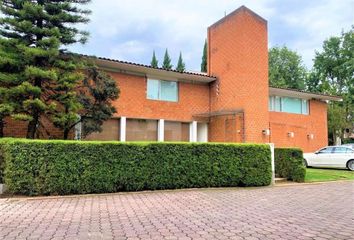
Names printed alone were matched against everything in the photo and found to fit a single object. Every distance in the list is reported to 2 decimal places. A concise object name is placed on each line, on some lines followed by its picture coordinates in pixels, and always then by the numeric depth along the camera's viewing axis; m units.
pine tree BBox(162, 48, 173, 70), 44.81
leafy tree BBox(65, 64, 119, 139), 11.94
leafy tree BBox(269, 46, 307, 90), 44.59
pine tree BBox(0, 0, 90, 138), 10.50
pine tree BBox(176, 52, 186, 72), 43.77
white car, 17.72
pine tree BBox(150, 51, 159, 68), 44.06
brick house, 15.16
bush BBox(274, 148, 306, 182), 13.10
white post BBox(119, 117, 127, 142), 14.84
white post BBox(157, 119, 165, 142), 15.98
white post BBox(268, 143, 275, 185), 12.46
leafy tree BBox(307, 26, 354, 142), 37.92
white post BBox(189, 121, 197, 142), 17.03
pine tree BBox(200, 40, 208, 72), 37.81
